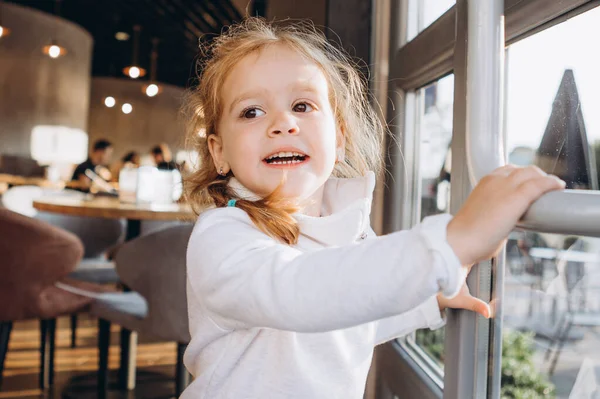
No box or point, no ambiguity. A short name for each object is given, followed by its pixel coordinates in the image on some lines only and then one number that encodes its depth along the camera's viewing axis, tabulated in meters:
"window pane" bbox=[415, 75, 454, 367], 1.01
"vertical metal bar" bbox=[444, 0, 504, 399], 0.69
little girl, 0.51
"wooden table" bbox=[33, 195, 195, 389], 2.17
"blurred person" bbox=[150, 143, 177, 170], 7.48
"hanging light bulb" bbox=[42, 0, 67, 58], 6.67
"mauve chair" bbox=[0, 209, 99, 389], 2.02
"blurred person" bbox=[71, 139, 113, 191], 6.02
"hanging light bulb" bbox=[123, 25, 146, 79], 10.05
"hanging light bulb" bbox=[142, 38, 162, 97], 10.83
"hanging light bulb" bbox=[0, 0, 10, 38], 7.78
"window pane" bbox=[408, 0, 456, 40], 0.97
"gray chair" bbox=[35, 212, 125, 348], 3.14
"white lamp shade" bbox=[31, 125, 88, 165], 9.37
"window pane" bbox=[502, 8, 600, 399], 0.59
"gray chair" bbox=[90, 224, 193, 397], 1.76
